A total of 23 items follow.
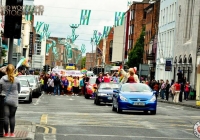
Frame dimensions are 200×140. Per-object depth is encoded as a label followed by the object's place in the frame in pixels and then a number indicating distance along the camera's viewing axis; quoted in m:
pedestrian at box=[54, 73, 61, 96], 53.24
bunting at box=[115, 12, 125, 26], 86.85
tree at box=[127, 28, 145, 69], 100.31
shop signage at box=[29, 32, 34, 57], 146.77
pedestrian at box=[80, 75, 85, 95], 54.35
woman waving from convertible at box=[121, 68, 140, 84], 29.52
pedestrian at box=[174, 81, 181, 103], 47.22
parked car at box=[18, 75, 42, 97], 42.66
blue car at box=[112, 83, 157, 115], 26.11
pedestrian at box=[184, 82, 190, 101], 54.69
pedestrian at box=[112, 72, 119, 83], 49.55
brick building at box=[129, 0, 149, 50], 116.94
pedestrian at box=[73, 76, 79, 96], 54.12
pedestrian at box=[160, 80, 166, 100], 55.84
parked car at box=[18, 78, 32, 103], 34.22
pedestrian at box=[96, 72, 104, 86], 46.16
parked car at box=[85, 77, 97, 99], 46.34
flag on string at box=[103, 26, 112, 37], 116.09
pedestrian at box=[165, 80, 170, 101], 51.88
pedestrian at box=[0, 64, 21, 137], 14.60
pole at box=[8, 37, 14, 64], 17.34
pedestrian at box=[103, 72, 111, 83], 43.55
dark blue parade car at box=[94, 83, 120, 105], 34.84
